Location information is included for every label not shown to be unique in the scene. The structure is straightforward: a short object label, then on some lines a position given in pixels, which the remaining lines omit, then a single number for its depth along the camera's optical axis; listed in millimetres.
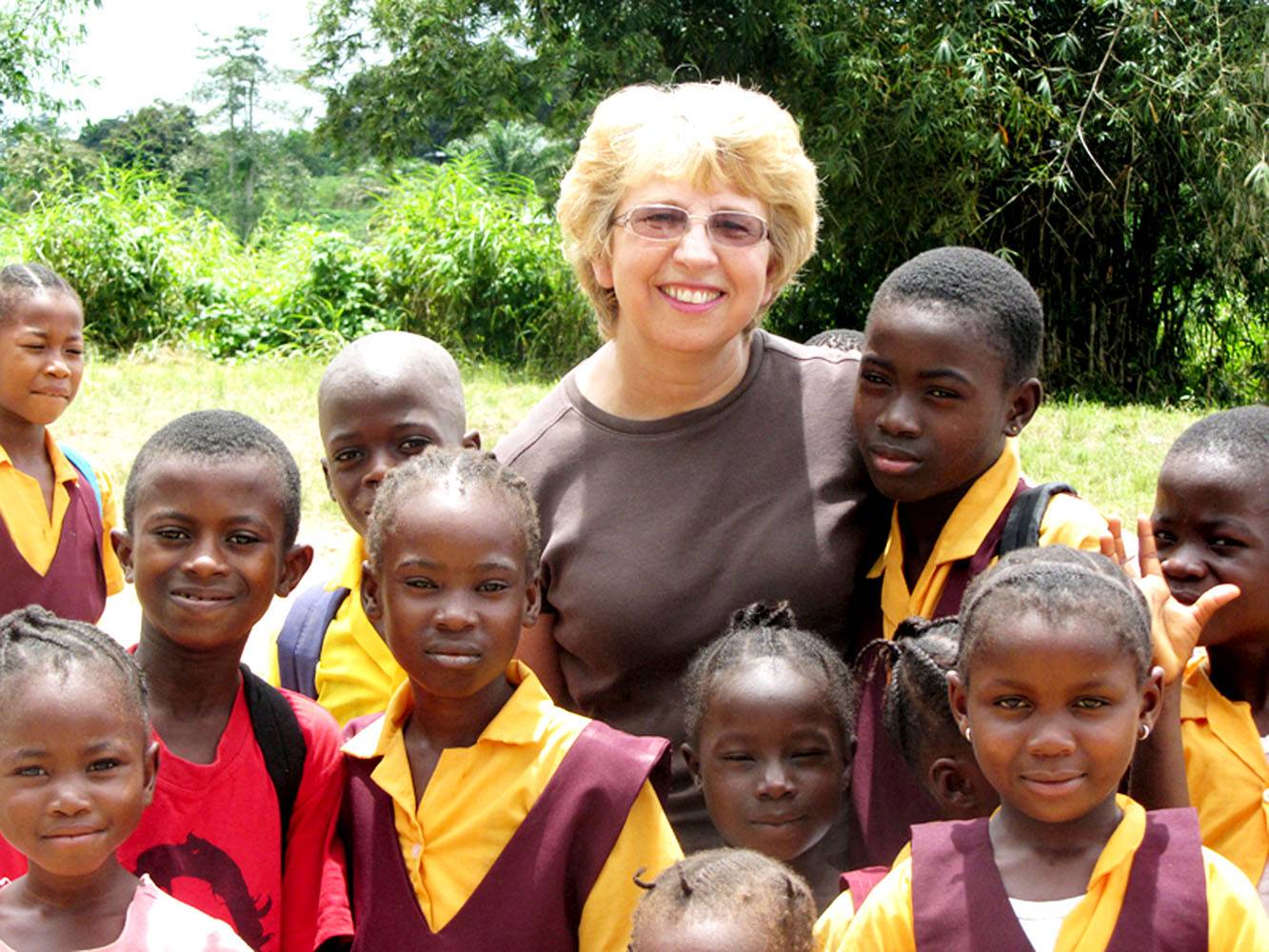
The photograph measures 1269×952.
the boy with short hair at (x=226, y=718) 2436
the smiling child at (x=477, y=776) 2398
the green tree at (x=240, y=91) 42047
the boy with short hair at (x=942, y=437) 2680
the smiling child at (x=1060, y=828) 2051
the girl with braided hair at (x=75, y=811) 2166
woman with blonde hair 2898
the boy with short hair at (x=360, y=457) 2988
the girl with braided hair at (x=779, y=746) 2684
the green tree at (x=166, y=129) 42000
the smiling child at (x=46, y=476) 4656
